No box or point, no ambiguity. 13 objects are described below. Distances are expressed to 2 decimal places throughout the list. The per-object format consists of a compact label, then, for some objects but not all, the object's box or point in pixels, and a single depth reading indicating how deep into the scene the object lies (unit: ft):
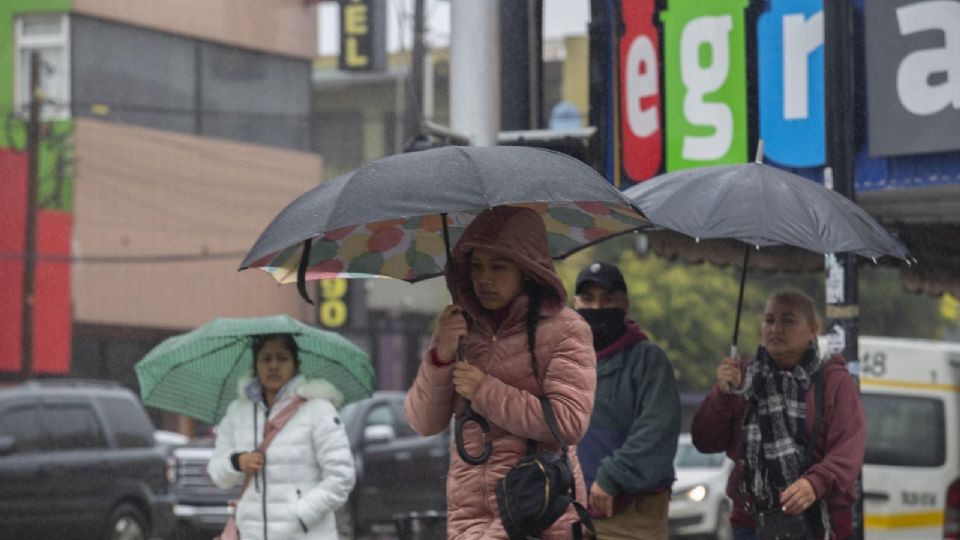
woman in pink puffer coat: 35.37
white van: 91.35
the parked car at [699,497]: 133.18
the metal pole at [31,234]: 219.20
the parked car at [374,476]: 130.82
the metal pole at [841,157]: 50.39
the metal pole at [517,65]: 64.18
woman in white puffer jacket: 50.47
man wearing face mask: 47.52
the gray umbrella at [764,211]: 43.60
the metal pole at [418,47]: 209.56
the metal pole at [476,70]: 63.26
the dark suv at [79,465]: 113.91
